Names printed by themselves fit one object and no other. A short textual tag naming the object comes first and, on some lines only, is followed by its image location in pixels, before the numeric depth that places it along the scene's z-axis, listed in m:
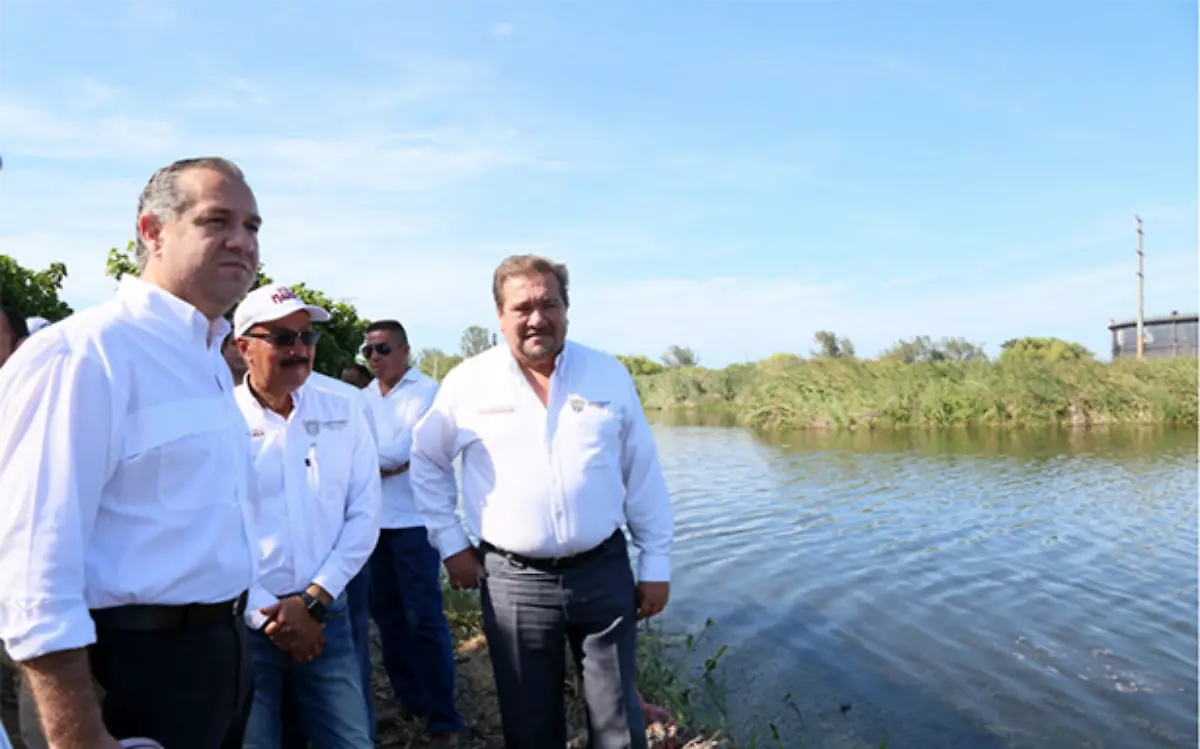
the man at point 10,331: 3.60
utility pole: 47.03
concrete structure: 57.62
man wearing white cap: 2.90
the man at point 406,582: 4.38
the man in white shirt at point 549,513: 3.26
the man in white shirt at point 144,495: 1.65
